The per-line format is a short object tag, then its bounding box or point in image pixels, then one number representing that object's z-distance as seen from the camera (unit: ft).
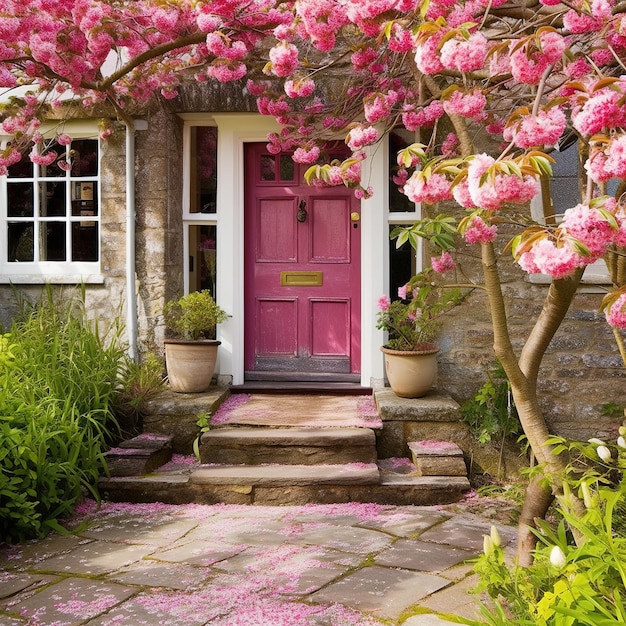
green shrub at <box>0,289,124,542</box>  14.74
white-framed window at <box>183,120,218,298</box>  23.03
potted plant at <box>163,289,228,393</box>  20.84
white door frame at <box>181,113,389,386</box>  21.90
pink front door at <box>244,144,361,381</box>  22.90
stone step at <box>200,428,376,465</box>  18.42
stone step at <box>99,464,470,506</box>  17.20
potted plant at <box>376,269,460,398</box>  19.85
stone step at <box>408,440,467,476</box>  17.84
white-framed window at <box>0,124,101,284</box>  22.86
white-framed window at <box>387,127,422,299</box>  22.33
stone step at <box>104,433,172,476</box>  17.87
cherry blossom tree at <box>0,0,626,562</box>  8.23
